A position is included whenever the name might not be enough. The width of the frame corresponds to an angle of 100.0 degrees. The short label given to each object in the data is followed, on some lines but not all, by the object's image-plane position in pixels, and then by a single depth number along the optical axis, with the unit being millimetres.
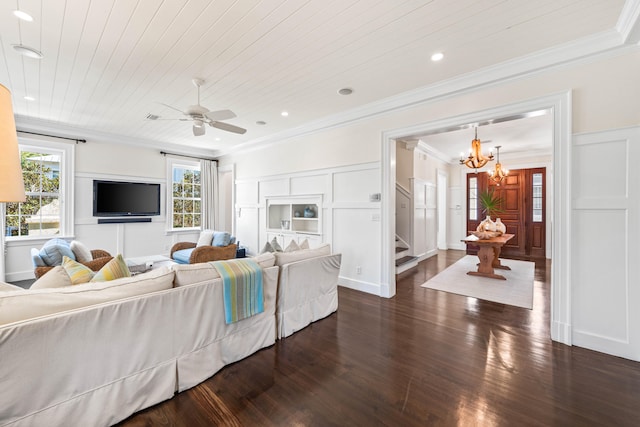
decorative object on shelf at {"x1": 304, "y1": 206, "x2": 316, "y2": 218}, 5352
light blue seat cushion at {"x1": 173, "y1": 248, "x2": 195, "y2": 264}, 4844
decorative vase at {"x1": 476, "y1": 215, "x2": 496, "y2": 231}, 5469
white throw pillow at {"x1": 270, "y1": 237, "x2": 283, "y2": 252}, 3993
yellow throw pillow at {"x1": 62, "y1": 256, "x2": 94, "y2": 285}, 2056
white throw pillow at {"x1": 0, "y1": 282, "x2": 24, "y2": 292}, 1736
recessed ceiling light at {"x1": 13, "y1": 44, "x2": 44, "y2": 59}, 2636
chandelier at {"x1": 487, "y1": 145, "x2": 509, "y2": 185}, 6480
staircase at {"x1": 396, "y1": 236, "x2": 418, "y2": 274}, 5543
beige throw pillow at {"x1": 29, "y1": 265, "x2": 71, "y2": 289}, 1812
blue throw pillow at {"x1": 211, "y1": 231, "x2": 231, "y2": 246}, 5066
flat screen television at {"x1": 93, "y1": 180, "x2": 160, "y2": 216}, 5691
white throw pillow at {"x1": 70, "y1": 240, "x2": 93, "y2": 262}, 3496
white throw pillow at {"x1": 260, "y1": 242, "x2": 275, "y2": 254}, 3931
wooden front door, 7262
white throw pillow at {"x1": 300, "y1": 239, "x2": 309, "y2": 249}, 3682
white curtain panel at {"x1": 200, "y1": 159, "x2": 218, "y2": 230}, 7160
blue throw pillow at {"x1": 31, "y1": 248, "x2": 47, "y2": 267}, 3176
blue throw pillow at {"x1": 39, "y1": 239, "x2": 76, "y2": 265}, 3180
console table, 4984
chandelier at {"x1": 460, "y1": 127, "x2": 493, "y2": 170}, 4668
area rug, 4039
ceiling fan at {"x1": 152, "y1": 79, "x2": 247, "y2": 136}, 3188
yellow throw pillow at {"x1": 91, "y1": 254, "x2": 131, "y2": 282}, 2080
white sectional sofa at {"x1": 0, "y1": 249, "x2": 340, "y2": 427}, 1439
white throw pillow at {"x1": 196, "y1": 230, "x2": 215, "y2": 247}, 5266
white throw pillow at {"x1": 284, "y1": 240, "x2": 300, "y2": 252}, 3613
